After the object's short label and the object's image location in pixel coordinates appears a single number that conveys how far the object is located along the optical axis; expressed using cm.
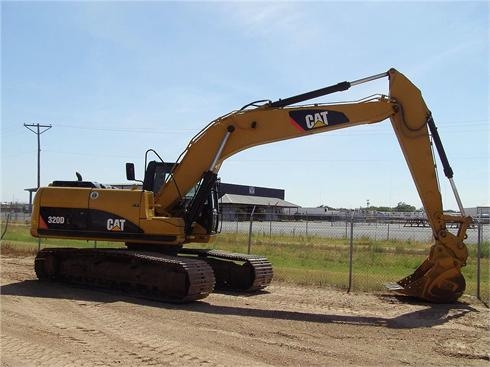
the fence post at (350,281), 1287
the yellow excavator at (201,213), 1059
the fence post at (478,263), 1167
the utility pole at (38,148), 5897
